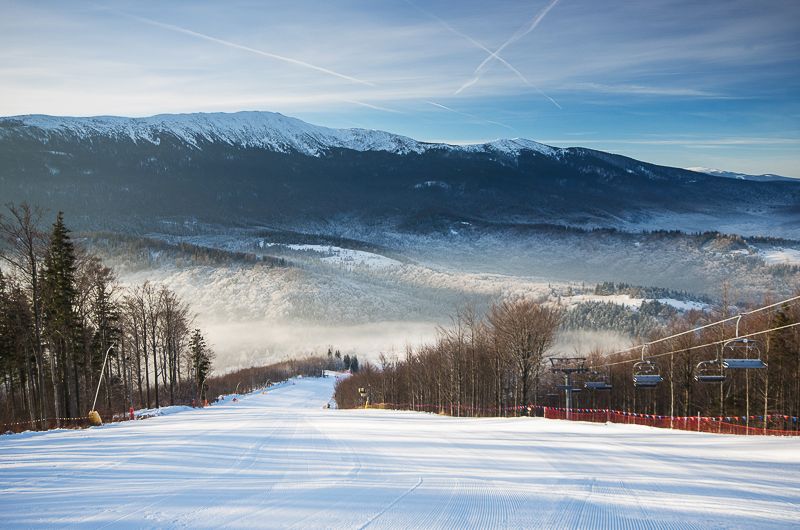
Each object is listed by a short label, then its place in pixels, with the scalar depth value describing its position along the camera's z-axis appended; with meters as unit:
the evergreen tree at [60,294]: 40.09
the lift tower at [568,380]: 43.61
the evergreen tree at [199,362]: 84.99
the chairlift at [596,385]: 44.78
